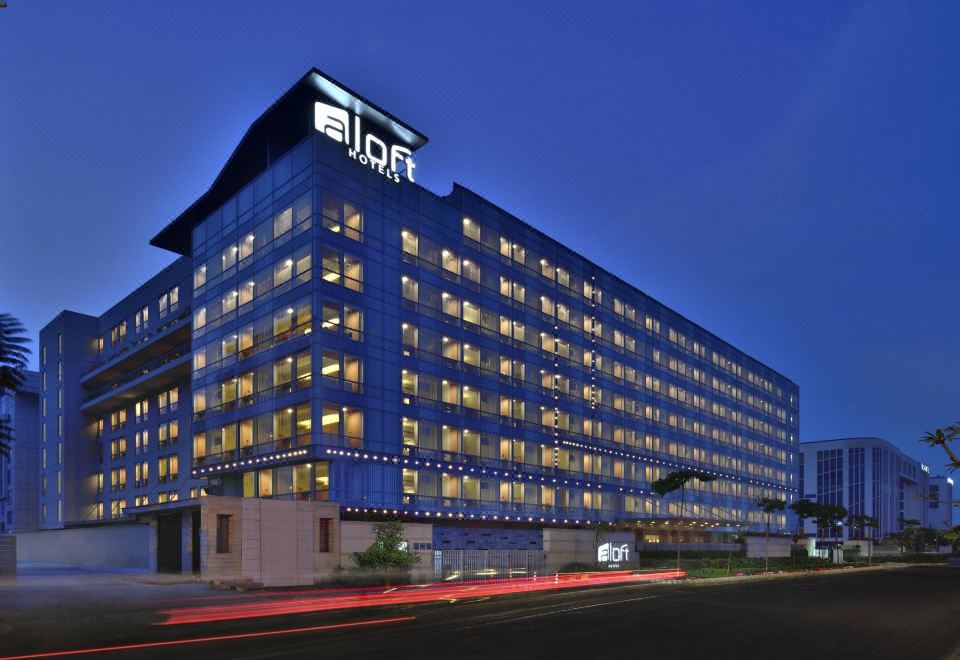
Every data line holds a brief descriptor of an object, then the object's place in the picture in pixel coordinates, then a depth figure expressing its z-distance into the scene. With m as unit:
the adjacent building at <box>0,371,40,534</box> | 91.06
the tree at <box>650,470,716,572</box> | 63.44
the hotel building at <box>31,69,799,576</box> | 50.53
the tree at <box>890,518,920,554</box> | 136.00
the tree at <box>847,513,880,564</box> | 126.19
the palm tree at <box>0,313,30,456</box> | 31.91
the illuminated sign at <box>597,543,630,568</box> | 61.59
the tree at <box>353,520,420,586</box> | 41.41
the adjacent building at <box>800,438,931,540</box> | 176.62
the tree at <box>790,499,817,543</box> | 99.94
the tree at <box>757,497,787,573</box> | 85.88
